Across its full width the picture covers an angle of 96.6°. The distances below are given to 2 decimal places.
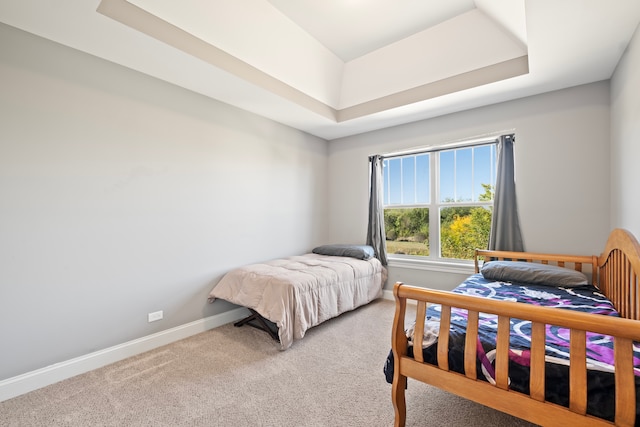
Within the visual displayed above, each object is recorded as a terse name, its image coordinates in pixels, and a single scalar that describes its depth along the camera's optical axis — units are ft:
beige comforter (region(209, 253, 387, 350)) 8.20
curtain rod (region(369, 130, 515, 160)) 10.23
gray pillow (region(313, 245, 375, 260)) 11.89
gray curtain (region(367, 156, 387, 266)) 12.86
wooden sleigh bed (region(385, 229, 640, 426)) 3.39
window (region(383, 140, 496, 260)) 11.10
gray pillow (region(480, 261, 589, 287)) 7.39
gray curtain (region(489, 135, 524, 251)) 9.72
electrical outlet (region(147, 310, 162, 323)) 8.25
